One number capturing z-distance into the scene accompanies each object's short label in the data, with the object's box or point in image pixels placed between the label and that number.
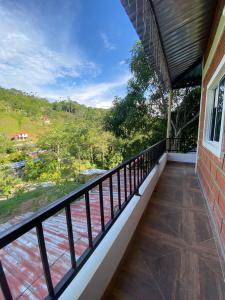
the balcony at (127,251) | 0.69
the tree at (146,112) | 4.93
